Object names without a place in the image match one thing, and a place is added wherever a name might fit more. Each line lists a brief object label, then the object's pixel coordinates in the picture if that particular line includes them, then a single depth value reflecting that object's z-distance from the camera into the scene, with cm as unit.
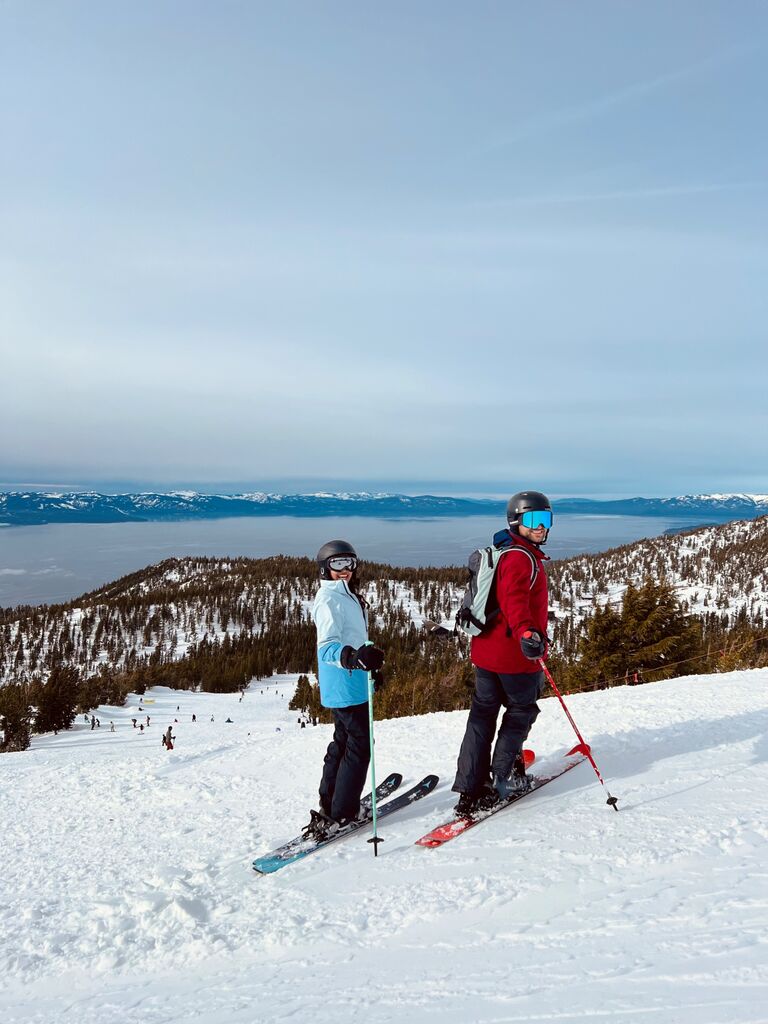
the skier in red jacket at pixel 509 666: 488
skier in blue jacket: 511
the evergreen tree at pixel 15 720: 2988
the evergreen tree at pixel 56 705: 4112
